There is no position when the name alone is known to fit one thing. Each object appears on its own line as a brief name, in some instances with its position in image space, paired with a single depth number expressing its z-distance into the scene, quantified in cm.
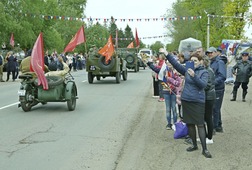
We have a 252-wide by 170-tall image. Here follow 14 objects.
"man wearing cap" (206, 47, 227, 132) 789
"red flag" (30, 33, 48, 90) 1059
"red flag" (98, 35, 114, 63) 1988
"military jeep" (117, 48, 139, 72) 3219
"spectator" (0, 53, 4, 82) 2284
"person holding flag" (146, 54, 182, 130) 855
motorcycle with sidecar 1112
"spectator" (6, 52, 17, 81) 2333
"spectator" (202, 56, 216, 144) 704
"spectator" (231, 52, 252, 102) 1388
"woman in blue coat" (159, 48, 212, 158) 648
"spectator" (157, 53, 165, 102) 1230
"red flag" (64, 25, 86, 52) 1436
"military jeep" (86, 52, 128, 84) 2111
